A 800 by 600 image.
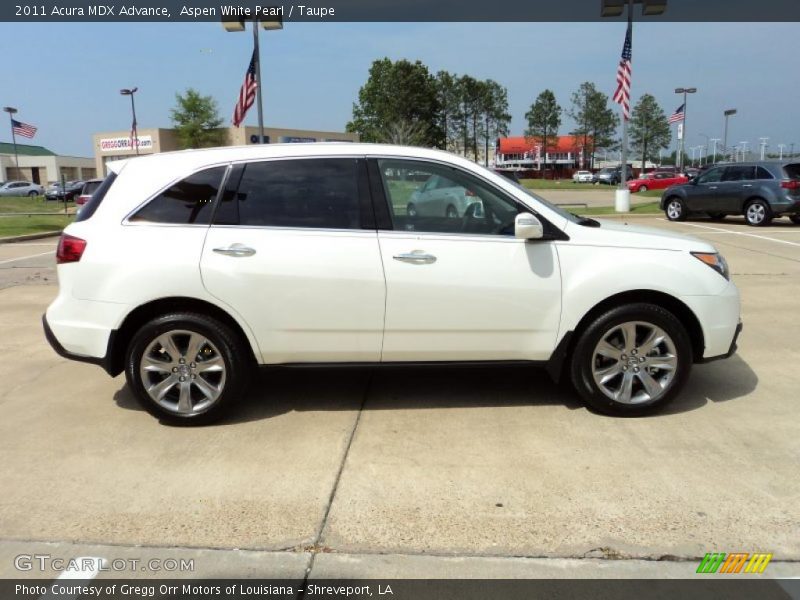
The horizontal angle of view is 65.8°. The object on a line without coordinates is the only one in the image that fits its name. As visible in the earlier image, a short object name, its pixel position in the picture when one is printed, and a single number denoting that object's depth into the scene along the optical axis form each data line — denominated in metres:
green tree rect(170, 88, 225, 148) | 56.78
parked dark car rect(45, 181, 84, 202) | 42.88
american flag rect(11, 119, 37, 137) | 43.25
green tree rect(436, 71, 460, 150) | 81.75
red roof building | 88.25
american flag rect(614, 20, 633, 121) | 18.11
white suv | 3.91
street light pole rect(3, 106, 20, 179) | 61.23
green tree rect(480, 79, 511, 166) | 83.00
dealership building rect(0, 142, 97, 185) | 81.69
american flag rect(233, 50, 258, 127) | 13.99
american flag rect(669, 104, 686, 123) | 36.94
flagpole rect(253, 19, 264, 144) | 13.98
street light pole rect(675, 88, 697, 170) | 42.34
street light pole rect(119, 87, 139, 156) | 47.65
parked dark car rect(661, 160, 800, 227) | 15.24
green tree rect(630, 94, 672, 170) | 74.63
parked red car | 40.06
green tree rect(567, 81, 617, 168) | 78.31
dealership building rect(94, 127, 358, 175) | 57.86
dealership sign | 63.84
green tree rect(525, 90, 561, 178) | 81.44
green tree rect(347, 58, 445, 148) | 74.44
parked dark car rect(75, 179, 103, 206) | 21.81
